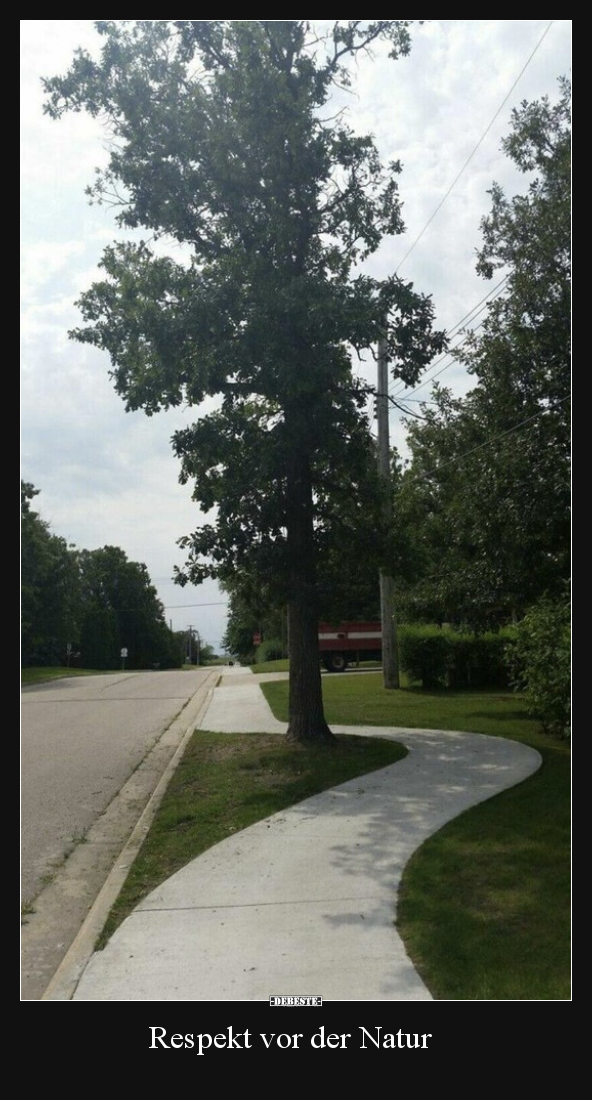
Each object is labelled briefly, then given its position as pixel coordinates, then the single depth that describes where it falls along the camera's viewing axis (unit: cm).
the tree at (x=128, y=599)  9081
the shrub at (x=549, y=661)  1081
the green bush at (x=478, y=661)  2117
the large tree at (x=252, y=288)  1080
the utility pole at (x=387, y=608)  2072
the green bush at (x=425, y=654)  2122
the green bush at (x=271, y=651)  4875
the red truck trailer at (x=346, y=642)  3241
